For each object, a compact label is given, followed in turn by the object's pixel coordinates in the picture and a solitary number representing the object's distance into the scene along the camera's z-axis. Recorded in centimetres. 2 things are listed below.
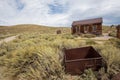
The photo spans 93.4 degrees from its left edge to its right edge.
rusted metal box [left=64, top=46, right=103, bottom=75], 159
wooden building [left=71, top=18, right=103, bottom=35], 927
